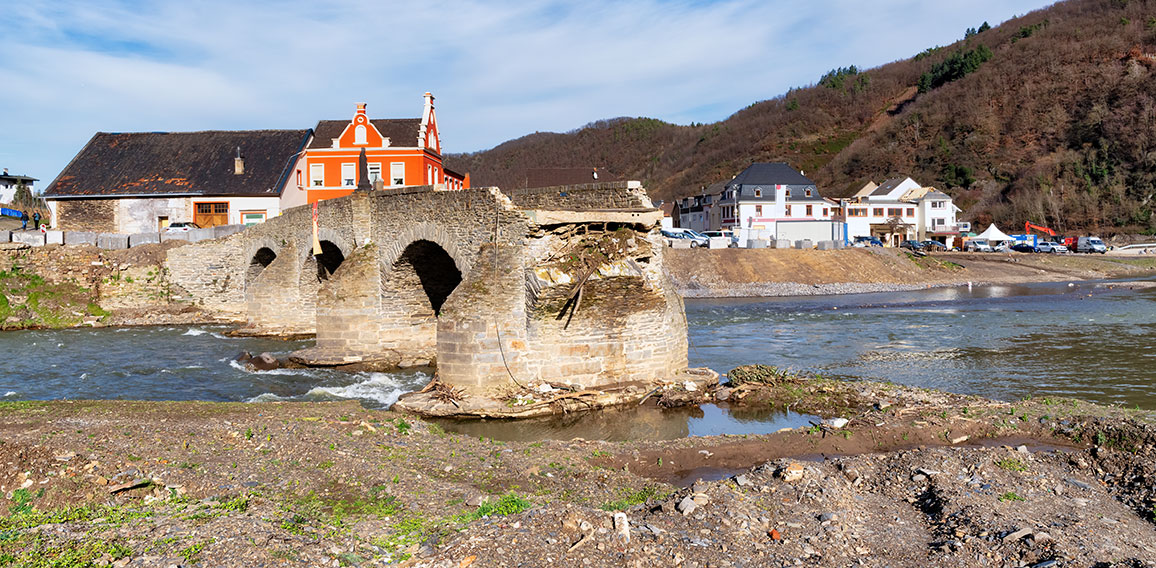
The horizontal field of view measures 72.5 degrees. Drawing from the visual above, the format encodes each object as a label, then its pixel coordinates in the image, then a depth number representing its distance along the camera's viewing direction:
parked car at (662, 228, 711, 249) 49.94
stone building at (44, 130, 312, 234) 39.69
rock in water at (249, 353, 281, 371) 19.33
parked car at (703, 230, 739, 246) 56.00
